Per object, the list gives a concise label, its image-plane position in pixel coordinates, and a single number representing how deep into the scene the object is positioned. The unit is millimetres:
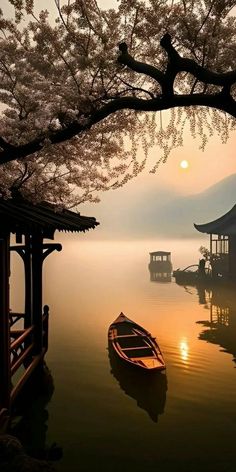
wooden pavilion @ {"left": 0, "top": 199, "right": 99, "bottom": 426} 7805
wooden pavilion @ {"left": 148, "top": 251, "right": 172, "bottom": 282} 54406
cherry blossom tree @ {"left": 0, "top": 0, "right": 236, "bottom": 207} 6379
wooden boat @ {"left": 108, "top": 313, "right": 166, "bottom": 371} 13117
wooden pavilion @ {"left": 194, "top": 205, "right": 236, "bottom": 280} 40406
